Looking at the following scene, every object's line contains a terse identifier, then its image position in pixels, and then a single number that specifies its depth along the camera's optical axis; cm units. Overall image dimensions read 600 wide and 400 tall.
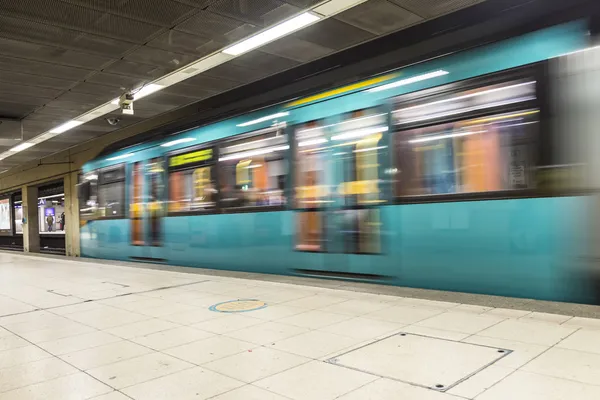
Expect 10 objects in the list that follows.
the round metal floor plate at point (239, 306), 517
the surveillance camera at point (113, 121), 1160
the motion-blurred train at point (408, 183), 434
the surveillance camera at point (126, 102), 877
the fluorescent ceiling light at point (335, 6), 522
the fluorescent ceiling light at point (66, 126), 1134
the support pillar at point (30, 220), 2028
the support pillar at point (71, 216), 1590
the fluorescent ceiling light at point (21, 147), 1373
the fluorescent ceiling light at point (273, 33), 569
